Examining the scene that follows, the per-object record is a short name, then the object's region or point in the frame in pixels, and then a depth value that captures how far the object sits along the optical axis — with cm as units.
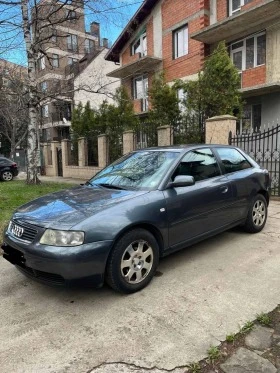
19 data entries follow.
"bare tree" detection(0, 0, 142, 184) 1131
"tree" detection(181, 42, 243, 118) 1062
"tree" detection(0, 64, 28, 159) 1459
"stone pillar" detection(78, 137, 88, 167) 1722
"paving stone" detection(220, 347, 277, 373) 232
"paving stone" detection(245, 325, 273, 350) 258
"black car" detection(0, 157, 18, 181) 1822
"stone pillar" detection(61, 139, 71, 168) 1891
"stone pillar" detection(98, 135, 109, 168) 1546
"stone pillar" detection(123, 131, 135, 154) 1377
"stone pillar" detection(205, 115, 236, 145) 955
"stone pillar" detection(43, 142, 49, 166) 2176
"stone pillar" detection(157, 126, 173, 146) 1179
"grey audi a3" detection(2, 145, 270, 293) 310
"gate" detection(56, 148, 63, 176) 2023
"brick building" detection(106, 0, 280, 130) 1390
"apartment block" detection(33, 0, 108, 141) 1162
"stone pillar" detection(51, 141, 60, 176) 2036
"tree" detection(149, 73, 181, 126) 1230
